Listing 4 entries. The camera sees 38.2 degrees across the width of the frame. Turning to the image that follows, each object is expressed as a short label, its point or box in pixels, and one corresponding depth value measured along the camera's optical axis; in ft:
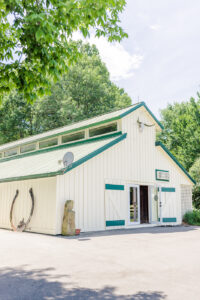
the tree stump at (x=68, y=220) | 36.81
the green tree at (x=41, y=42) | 18.56
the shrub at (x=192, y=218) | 60.29
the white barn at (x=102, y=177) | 40.16
